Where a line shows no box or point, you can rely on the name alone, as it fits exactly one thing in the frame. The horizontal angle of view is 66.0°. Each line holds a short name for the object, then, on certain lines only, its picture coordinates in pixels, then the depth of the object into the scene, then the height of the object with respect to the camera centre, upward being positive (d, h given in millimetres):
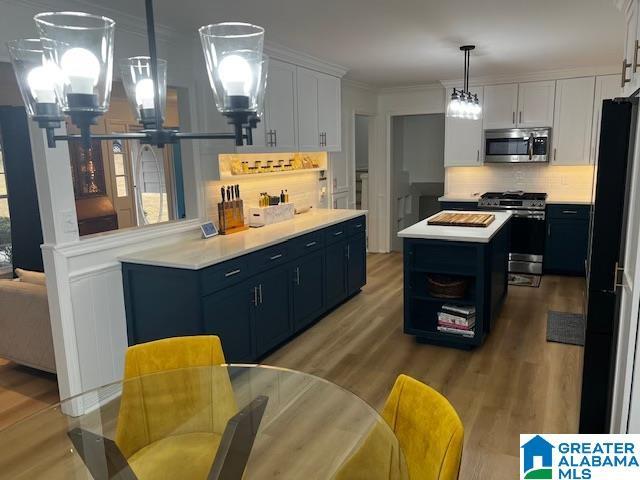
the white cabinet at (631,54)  2230 +473
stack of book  3889 -1310
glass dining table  1865 -1164
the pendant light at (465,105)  4234 +405
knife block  4125 -497
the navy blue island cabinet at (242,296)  3139 -974
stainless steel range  6020 -947
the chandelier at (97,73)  1264 +239
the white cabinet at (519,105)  6098 +578
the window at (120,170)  6898 -133
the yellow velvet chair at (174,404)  2018 -1089
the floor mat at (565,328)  4105 -1555
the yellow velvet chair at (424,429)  1424 -880
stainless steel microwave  6090 +77
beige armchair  3479 -1148
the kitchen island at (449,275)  3785 -975
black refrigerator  2264 -532
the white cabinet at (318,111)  4766 +459
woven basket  3879 -1041
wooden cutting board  4137 -582
